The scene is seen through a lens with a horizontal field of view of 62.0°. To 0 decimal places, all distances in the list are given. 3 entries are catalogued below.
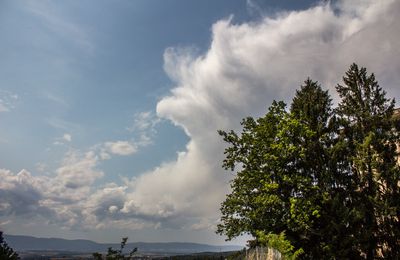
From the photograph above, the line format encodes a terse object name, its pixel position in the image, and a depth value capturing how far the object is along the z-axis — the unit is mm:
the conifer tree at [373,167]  25609
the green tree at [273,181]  24828
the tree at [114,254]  12159
